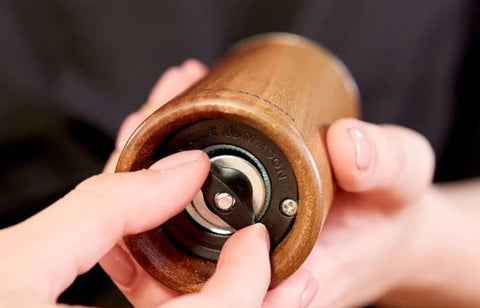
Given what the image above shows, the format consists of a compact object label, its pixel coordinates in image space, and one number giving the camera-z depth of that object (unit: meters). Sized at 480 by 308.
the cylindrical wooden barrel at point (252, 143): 0.30
